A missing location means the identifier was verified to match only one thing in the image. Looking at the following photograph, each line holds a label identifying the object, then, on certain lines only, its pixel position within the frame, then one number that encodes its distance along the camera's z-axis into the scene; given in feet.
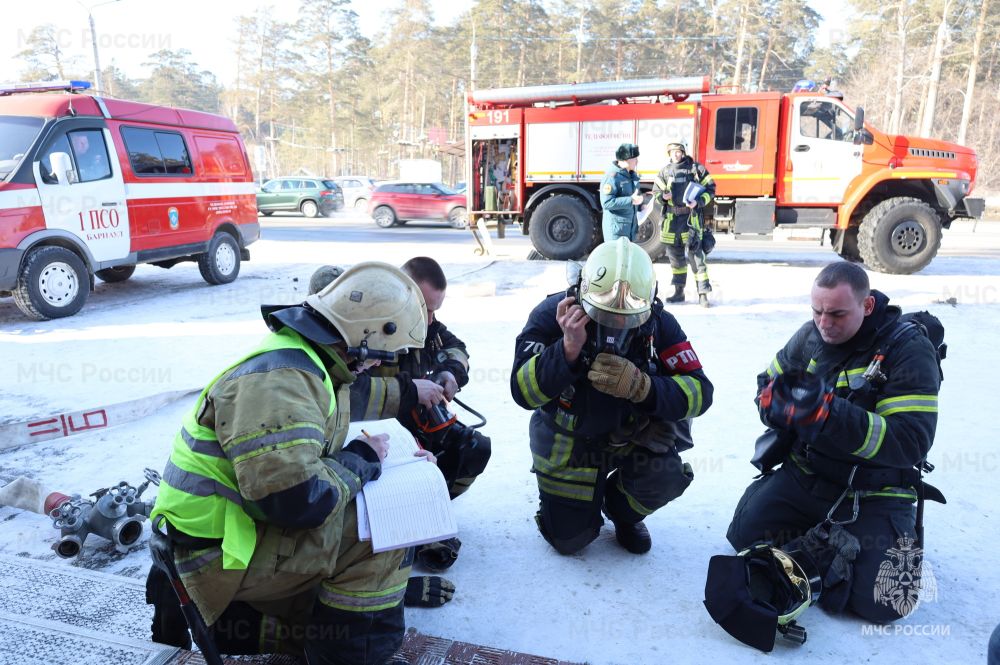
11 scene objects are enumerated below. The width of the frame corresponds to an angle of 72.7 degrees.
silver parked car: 92.61
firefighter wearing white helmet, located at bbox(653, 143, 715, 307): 24.06
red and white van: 22.70
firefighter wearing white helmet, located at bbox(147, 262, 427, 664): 5.55
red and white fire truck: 31.55
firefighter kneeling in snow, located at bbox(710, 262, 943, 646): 7.50
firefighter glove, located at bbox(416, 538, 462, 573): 9.05
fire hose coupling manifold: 8.86
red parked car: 65.57
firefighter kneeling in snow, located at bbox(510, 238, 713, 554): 8.24
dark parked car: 76.38
